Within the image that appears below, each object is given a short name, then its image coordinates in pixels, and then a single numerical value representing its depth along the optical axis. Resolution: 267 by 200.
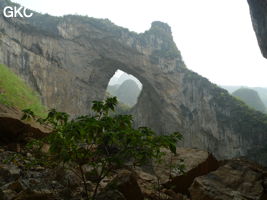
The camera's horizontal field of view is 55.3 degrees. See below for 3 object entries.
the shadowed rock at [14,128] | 6.05
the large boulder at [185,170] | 5.79
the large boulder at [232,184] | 4.64
